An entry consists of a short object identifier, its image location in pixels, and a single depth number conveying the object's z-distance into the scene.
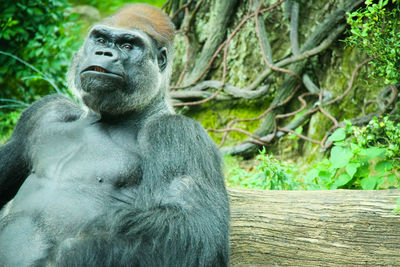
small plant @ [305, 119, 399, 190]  6.64
